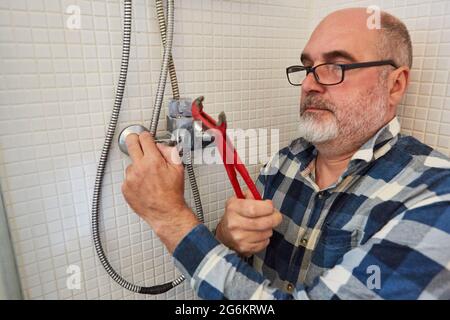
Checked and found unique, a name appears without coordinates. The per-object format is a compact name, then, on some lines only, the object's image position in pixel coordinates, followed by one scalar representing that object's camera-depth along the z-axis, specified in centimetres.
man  47
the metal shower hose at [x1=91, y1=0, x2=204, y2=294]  58
